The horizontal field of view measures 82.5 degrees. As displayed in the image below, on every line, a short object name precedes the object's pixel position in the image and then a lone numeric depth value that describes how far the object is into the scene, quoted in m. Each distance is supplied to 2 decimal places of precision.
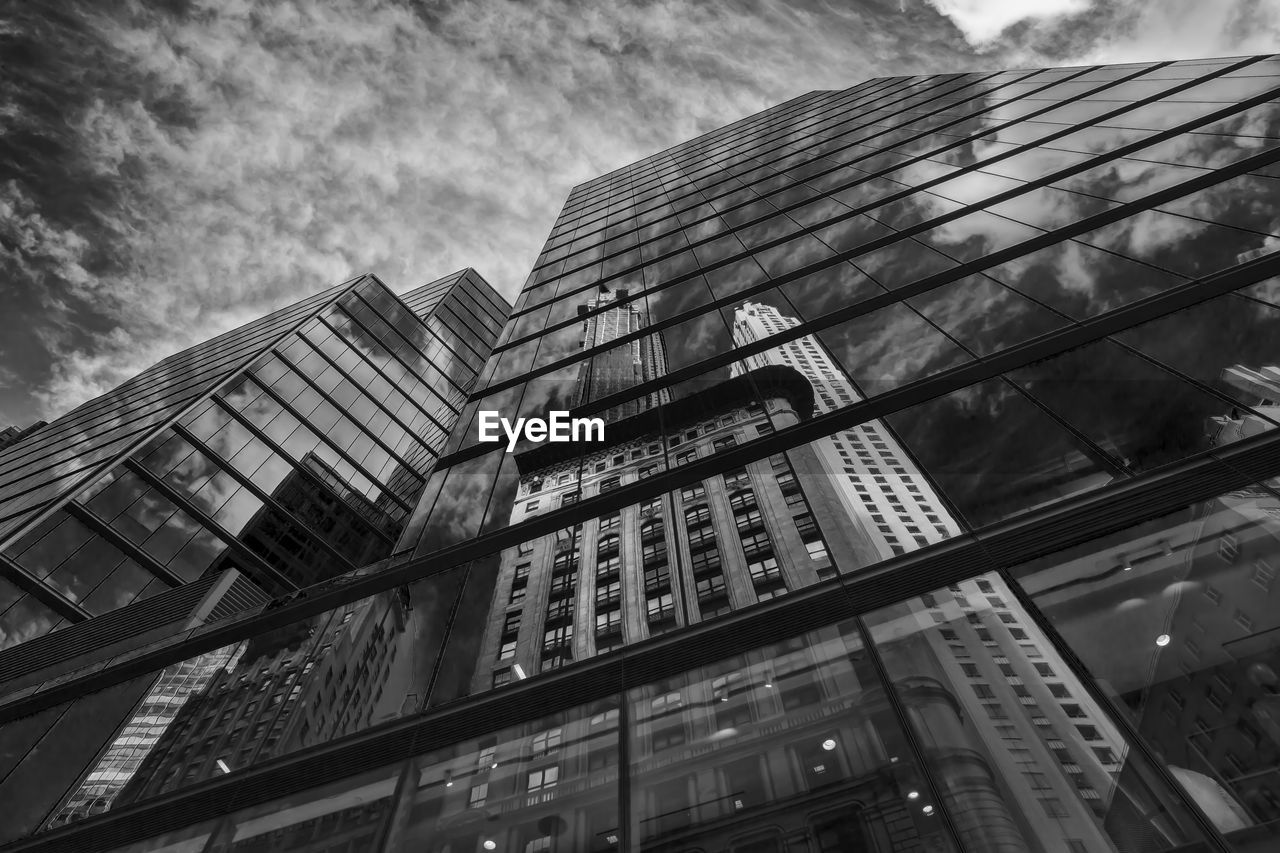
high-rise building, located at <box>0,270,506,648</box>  18.73
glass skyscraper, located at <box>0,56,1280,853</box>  5.02
